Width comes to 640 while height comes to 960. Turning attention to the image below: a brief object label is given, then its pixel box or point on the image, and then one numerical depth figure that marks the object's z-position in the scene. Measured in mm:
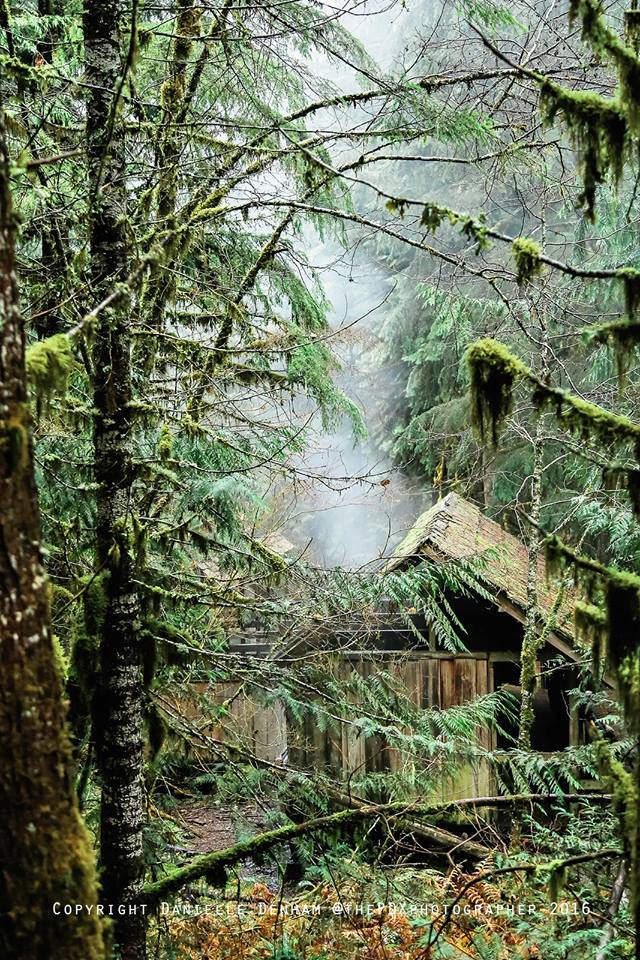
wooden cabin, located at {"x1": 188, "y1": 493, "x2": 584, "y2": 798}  8805
